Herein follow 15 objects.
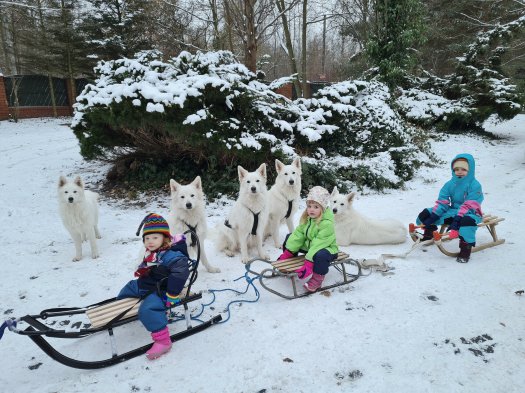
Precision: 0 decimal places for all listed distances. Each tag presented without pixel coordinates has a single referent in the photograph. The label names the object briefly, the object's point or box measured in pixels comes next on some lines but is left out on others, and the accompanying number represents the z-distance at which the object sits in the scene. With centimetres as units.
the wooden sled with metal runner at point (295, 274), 363
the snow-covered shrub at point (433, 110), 1426
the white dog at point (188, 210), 411
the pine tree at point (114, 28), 1811
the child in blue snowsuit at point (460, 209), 427
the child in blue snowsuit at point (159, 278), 281
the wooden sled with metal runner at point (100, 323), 245
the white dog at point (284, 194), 514
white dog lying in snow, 510
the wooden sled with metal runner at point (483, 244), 437
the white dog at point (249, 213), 461
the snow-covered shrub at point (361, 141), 841
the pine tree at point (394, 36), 1227
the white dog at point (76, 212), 466
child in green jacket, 361
